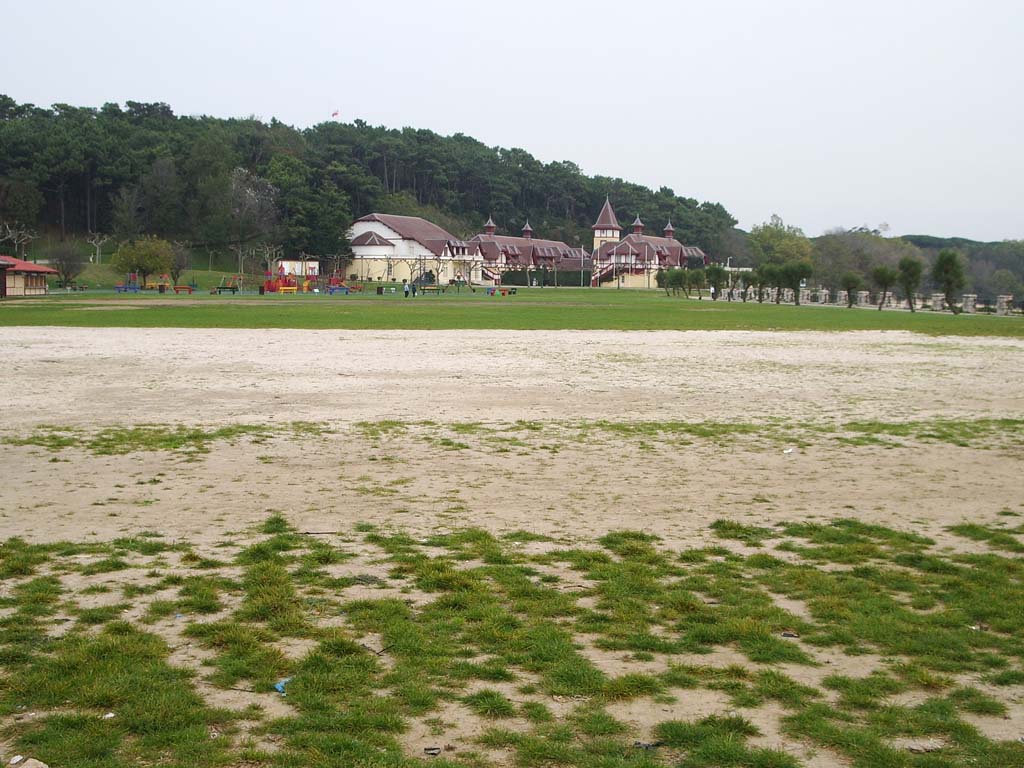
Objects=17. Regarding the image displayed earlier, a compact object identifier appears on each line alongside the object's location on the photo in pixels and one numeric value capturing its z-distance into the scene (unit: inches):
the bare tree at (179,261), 3639.3
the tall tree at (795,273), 3016.7
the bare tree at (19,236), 3649.9
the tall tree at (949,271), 2461.9
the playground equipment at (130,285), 3164.4
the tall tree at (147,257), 3363.7
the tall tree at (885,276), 2714.1
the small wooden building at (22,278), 2732.8
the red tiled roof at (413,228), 5344.5
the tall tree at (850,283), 2935.5
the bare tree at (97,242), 4033.7
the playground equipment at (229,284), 3134.8
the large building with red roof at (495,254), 5344.5
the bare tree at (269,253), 4350.4
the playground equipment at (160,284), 3225.9
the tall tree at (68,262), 3371.1
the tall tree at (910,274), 2623.0
